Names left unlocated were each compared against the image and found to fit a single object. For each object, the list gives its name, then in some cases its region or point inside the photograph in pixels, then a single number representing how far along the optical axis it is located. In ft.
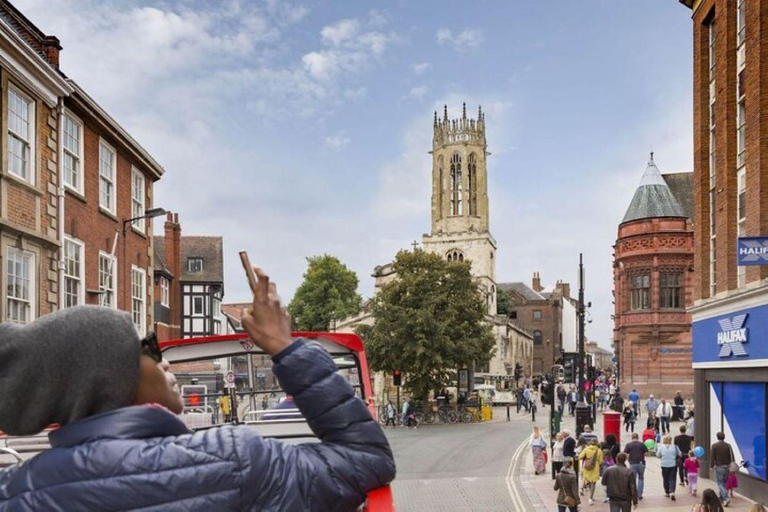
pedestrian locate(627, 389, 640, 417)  125.90
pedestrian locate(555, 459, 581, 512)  49.03
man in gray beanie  6.15
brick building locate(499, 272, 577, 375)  383.86
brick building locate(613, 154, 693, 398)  156.66
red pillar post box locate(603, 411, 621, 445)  70.69
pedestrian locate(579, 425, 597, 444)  59.76
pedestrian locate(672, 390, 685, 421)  120.05
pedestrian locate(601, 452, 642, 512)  47.62
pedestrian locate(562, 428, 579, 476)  62.64
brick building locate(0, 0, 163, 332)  52.24
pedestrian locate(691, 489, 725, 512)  32.09
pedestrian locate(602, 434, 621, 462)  63.41
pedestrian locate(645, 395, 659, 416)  109.91
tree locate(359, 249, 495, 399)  149.07
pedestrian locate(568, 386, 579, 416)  150.30
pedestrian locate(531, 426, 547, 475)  75.97
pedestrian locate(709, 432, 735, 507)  58.03
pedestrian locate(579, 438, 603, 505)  59.06
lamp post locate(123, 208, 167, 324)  69.44
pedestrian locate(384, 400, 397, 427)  143.13
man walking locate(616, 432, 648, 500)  58.85
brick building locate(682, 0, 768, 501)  59.77
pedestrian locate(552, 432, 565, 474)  65.00
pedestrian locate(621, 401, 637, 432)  109.70
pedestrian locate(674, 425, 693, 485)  67.05
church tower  304.71
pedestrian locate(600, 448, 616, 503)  58.29
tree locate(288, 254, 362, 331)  259.19
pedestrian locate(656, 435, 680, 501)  60.44
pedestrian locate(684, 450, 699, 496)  62.85
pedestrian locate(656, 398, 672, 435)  104.37
